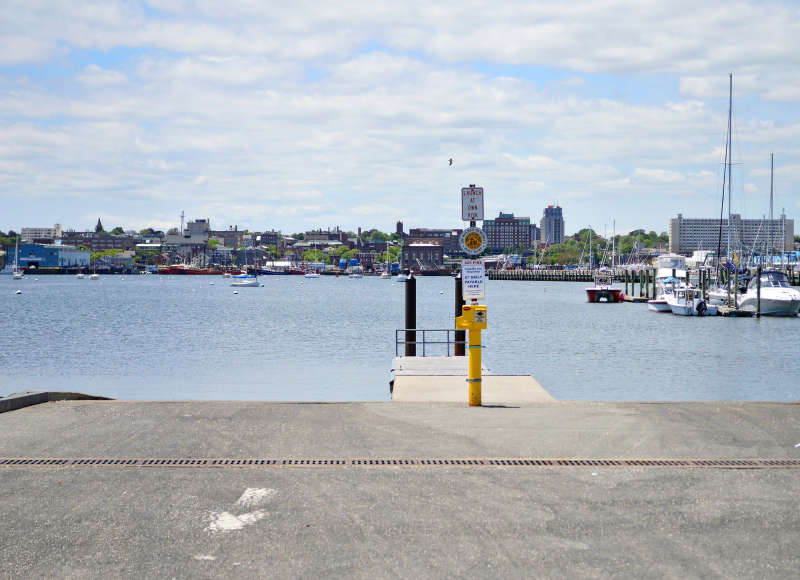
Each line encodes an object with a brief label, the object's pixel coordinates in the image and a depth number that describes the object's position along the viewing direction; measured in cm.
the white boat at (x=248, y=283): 19762
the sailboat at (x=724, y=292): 7406
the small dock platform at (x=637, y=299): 10371
